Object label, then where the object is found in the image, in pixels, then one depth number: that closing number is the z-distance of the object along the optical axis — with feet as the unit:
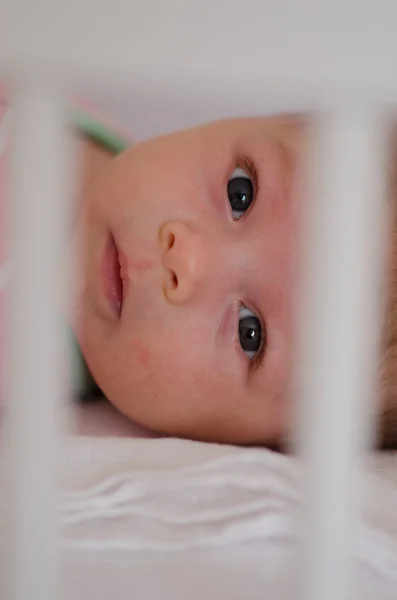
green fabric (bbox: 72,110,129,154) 2.01
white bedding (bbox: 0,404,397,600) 1.62
